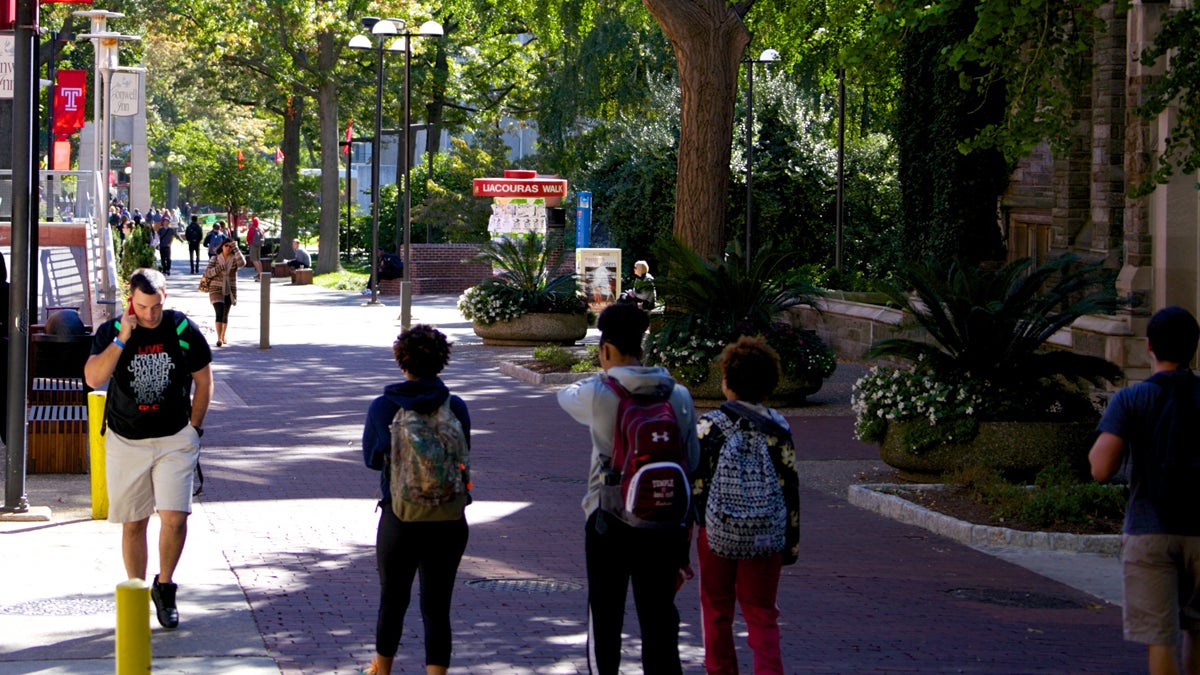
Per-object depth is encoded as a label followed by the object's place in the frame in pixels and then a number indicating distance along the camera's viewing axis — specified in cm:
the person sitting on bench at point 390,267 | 4250
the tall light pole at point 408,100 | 3095
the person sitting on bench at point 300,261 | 4722
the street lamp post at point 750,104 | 3206
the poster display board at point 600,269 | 3197
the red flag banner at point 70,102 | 4128
